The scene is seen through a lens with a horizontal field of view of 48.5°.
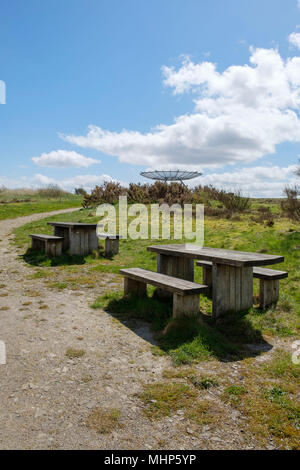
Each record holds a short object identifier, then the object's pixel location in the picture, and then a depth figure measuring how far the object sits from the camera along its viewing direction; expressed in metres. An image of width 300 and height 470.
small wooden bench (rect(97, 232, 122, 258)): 9.46
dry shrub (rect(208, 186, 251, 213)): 18.25
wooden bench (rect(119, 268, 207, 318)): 4.20
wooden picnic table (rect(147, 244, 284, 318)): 4.54
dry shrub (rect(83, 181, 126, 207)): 23.47
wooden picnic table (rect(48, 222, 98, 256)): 9.07
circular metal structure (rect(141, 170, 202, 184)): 22.98
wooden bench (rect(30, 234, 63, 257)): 8.91
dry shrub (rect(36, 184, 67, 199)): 40.39
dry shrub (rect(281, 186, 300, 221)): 12.58
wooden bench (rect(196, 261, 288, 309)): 5.05
